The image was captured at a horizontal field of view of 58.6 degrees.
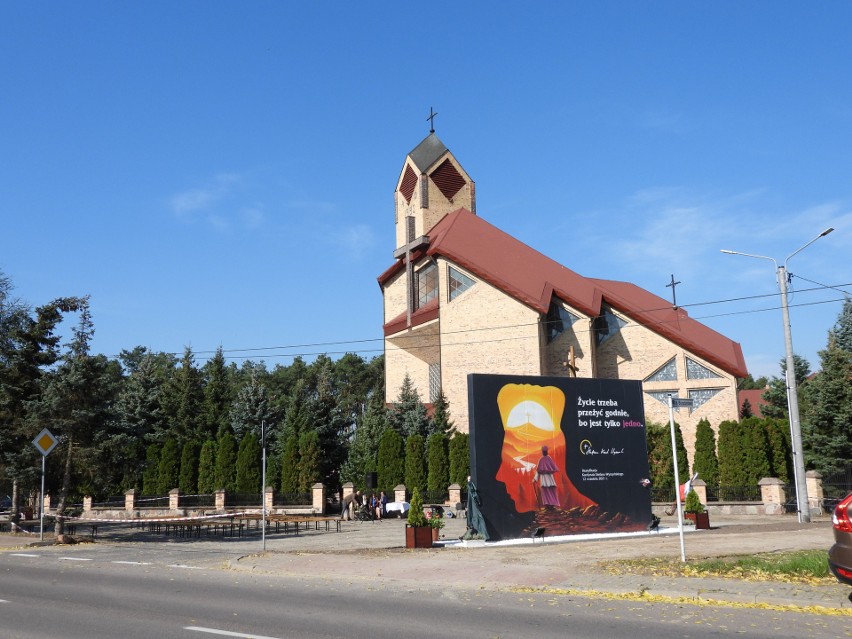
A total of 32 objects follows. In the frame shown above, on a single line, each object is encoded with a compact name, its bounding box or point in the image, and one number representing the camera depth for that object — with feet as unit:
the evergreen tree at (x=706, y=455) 127.75
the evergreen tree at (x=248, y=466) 143.33
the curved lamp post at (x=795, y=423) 84.12
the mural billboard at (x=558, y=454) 66.74
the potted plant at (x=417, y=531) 63.45
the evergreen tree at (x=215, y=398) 189.98
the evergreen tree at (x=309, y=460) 140.67
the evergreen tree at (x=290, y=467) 142.10
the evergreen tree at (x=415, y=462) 137.39
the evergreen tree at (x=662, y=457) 127.75
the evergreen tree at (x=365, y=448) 147.54
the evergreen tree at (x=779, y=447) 123.65
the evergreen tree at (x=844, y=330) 184.65
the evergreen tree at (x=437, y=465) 136.05
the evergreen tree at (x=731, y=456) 123.95
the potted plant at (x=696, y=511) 79.36
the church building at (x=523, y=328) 144.46
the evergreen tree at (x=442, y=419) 145.48
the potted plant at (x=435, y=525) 65.57
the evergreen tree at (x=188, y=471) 149.89
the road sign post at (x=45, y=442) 74.54
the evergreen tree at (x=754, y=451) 122.52
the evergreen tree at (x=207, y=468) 147.95
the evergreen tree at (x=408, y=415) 148.97
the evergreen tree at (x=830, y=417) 140.77
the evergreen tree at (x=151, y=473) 150.45
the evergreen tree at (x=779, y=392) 178.19
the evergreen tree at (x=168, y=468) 150.03
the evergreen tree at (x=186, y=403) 191.93
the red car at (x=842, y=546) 26.94
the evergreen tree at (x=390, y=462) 139.44
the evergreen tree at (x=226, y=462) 146.20
